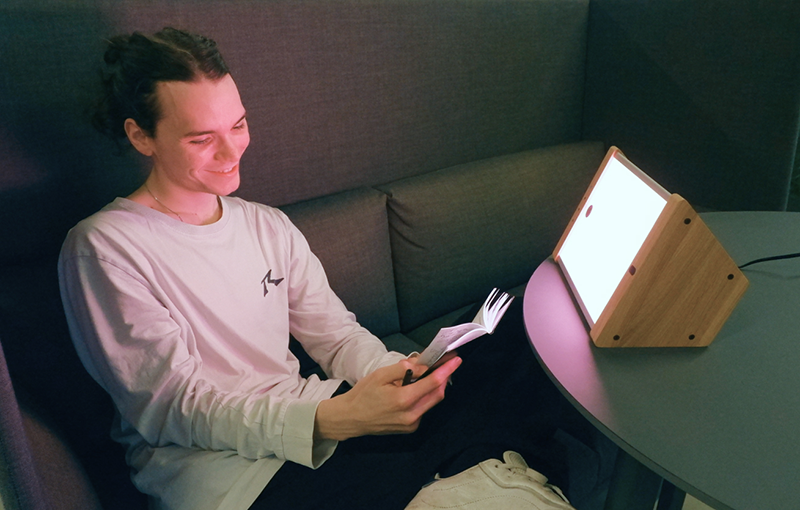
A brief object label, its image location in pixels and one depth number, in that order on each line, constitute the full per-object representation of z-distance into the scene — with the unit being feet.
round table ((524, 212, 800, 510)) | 2.13
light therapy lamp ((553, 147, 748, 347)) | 2.74
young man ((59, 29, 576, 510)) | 2.93
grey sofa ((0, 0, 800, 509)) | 3.42
